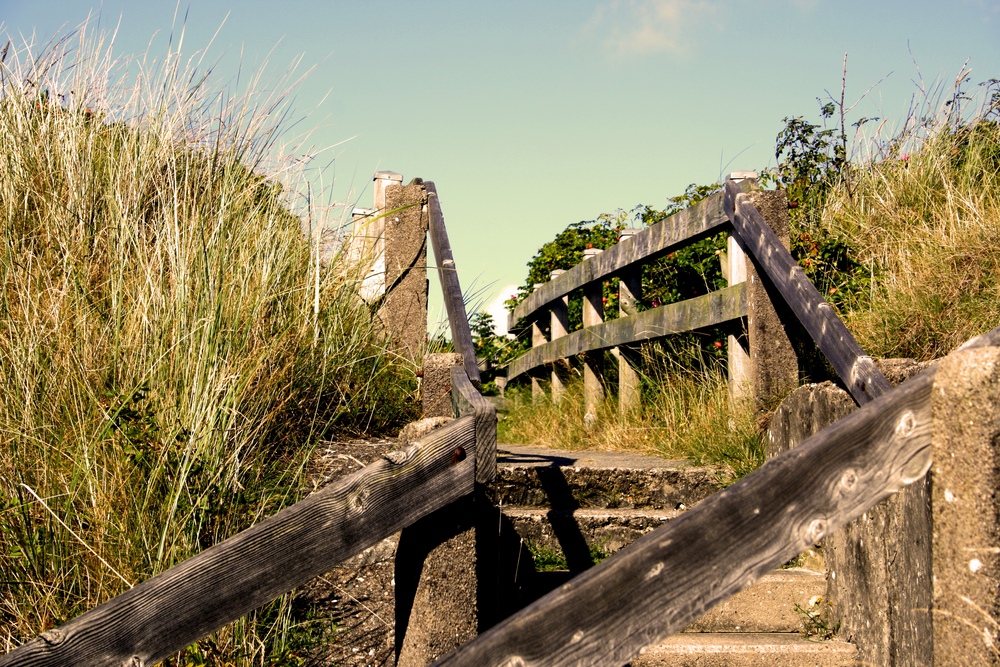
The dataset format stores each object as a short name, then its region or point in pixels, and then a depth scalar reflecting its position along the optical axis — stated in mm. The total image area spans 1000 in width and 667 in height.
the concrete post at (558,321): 7793
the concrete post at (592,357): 6639
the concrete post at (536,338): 8570
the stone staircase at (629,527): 3400
